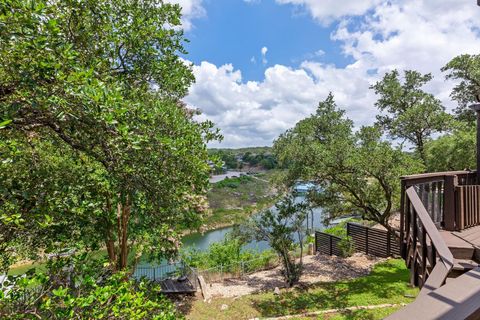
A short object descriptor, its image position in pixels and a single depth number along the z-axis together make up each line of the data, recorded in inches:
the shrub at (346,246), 491.8
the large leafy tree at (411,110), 559.8
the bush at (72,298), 87.2
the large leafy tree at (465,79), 563.8
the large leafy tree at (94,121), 96.3
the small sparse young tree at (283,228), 398.0
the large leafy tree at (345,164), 329.7
